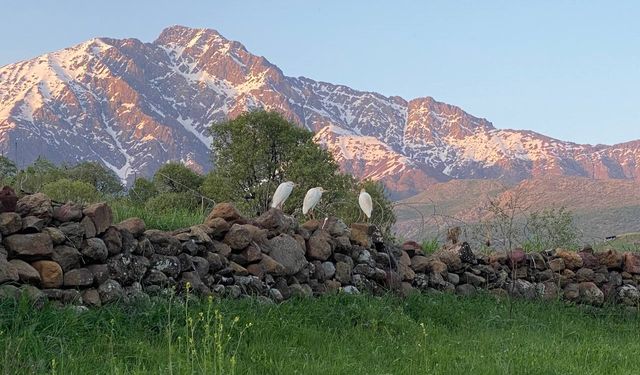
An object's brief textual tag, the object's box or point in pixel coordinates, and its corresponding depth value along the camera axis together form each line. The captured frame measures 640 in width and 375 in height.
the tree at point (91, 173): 38.76
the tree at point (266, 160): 37.22
